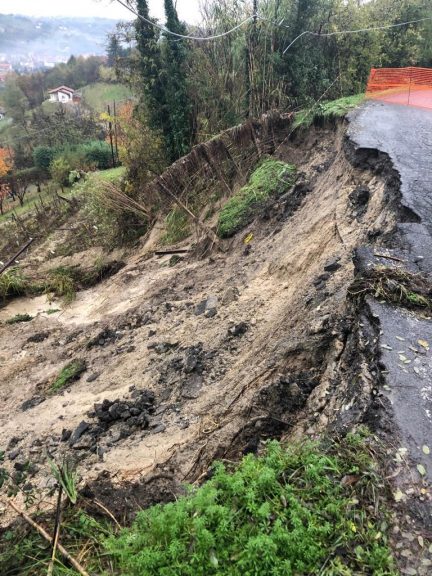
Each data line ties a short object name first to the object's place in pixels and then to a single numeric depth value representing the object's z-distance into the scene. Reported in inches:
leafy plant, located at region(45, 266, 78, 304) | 398.9
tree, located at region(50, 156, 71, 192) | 1119.0
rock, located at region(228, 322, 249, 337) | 203.9
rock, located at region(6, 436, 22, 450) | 196.1
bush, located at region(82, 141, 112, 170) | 1172.5
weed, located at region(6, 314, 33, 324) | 367.9
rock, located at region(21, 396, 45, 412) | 230.9
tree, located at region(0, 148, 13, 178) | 1489.9
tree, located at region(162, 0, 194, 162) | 527.5
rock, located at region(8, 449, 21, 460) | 185.5
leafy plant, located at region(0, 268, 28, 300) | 415.2
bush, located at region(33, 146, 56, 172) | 1358.3
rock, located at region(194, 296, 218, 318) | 236.4
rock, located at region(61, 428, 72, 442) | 183.4
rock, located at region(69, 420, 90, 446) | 177.5
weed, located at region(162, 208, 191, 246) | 383.9
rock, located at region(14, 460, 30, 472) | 165.9
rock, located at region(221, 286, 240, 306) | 238.4
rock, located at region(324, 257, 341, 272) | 190.2
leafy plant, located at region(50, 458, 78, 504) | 114.6
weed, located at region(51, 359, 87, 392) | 240.8
